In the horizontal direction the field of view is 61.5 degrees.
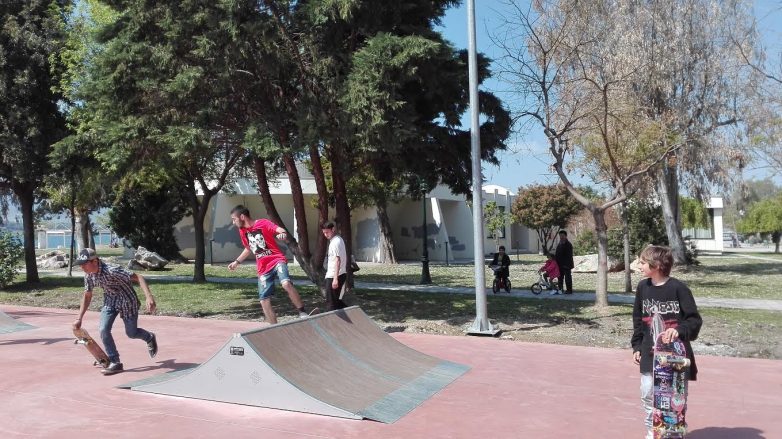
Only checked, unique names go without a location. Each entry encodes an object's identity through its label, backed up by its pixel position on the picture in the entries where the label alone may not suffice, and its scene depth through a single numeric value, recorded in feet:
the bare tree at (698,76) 81.30
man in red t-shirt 33.45
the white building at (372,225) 136.87
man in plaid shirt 26.76
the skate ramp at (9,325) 41.02
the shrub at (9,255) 72.95
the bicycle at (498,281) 65.16
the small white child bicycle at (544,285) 63.82
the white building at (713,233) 197.06
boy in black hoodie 16.70
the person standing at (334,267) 35.78
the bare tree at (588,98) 45.27
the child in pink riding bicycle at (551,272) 63.72
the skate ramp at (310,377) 22.53
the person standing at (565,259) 62.44
